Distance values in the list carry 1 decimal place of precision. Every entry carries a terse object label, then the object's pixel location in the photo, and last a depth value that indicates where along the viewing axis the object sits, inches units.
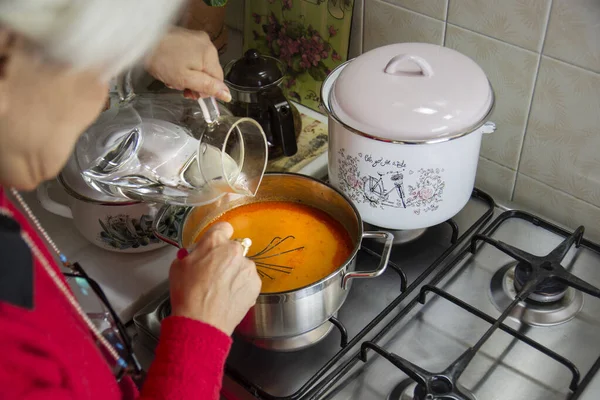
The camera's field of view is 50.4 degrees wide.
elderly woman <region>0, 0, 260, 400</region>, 15.5
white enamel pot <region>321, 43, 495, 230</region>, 29.9
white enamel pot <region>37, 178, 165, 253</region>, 34.2
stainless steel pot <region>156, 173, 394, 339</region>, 27.5
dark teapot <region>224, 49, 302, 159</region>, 38.2
